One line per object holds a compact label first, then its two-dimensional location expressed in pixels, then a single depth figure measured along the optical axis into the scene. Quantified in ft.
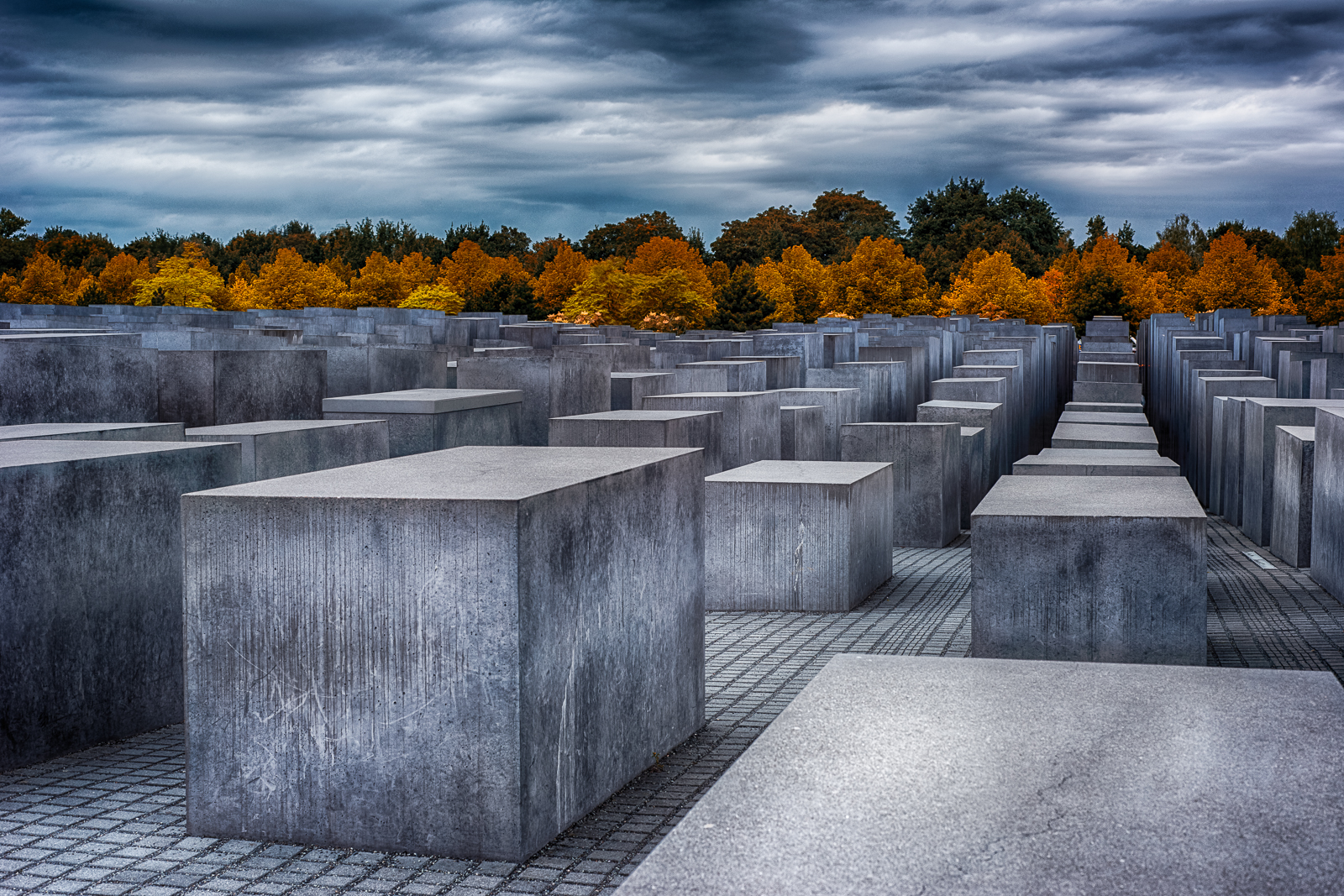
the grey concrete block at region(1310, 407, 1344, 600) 30.22
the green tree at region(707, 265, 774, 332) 177.78
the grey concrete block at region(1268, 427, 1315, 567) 34.68
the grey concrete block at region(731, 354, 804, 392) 65.05
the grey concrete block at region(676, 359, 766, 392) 56.95
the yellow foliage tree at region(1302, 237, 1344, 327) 203.10
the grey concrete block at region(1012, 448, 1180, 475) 34.35
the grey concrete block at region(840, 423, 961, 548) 42.83
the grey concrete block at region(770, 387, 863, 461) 52.65
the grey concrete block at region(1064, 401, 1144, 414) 61.14
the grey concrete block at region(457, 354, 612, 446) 43.60
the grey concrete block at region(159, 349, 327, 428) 32.71
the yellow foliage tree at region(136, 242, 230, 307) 184.85
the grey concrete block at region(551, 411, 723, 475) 36.35
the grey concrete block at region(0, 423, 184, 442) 23.16
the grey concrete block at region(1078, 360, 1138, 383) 83.30
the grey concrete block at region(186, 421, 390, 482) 24.84
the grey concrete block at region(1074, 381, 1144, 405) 72.69
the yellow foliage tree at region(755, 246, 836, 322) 203.82
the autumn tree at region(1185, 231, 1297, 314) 214.07
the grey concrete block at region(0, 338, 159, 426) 28.21
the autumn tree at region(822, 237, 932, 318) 213.25
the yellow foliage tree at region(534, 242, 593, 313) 228.63
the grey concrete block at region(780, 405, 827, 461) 47.29
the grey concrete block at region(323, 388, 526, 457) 33.24
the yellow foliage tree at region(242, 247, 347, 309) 206.08
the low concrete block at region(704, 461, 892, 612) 30.94
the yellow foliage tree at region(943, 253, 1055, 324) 206.28
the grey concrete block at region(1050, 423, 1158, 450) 42.67
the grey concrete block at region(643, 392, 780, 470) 43.73
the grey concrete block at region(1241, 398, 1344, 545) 40.24
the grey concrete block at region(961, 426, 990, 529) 47.52
